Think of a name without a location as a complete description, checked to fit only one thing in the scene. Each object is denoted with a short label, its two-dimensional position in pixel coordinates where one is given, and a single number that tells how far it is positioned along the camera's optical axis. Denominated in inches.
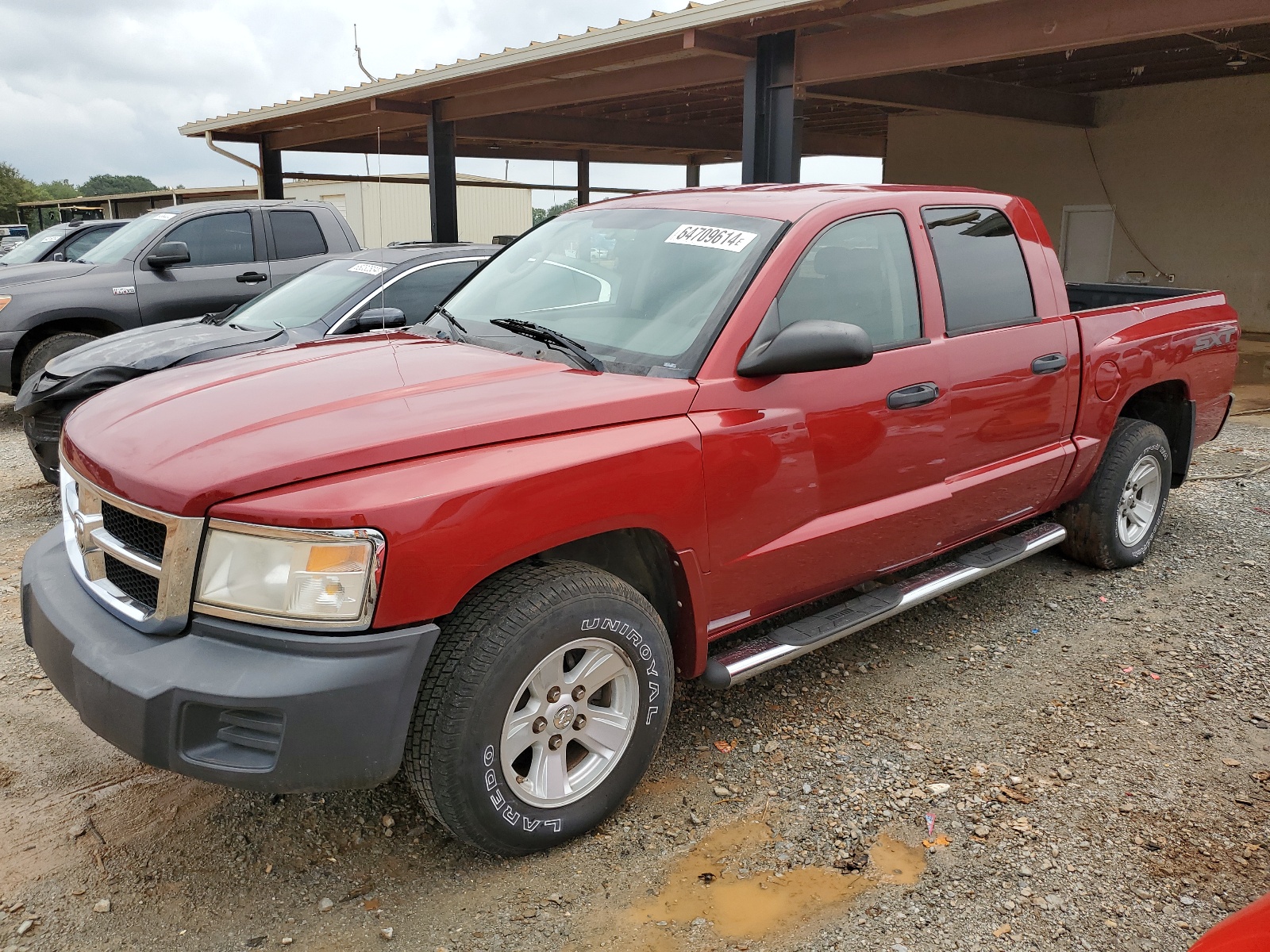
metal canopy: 317.7
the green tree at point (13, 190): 2514.8
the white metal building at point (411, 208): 1149.7
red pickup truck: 92.0
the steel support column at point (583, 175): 892.6
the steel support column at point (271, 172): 707.4
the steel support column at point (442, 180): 562.6
